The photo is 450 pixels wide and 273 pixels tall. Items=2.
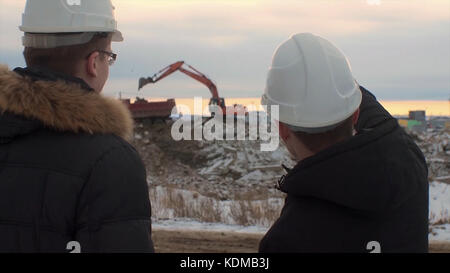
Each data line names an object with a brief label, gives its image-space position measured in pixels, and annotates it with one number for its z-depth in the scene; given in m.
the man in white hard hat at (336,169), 2.10
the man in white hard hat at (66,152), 2.09
